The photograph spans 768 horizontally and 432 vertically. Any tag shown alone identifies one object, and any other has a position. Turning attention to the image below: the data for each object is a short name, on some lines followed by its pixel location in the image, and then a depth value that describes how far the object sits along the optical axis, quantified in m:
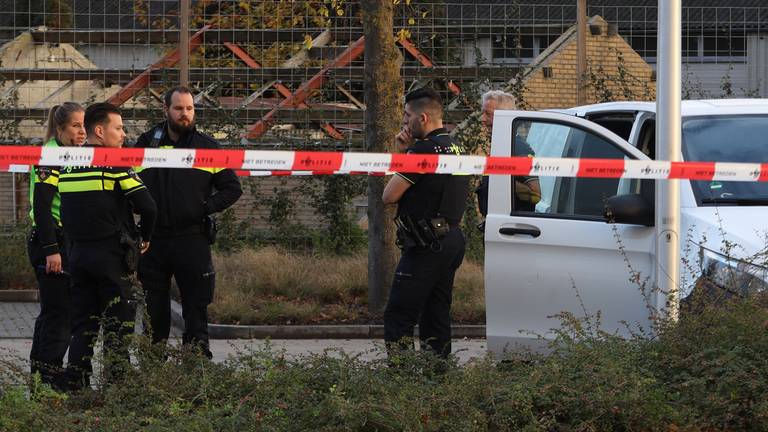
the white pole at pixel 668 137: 13.19
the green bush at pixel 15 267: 26.47
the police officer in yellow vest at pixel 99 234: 13.67
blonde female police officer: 14.56
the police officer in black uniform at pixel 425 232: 14.28
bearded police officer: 14.95
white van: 13.52
